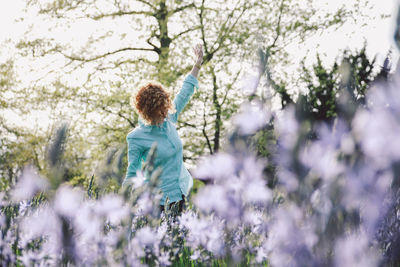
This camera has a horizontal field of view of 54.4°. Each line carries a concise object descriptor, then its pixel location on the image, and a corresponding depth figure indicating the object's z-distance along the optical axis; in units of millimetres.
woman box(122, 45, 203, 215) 3957
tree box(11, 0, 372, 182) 13516
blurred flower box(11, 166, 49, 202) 2413
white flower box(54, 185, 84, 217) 1159
